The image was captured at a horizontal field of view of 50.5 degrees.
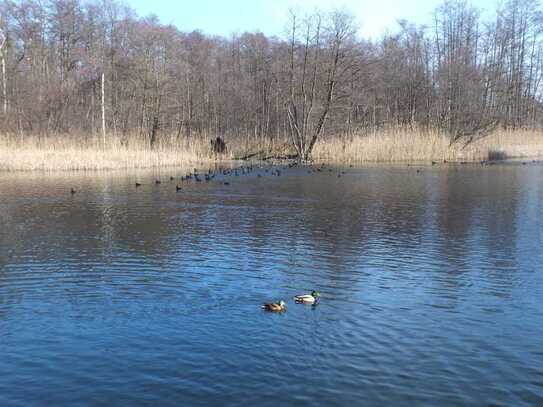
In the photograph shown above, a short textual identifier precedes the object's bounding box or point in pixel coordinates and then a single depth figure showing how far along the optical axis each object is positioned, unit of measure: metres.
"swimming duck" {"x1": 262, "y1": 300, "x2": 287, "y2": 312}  7.50
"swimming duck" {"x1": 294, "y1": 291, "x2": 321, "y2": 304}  7.76
